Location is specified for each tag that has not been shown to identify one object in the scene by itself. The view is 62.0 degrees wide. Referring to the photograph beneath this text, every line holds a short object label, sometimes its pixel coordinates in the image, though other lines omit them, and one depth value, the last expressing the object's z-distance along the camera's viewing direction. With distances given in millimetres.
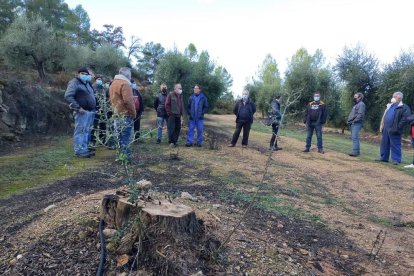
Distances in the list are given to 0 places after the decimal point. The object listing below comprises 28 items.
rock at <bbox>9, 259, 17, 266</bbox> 2879
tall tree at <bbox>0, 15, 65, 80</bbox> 21172
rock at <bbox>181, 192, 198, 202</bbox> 4574
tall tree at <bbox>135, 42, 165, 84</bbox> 50375
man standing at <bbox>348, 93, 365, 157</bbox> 10302
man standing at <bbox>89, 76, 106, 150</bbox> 9461
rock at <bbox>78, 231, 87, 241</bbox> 3109
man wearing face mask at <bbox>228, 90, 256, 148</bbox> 10492
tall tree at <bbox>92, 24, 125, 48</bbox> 52375
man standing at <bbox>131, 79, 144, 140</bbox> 9319
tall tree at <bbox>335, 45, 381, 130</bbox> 20688
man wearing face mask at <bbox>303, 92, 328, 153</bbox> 10516
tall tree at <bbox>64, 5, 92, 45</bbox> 42312
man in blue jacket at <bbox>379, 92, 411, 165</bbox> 9531
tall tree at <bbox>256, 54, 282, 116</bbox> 31719
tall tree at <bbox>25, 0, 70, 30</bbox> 38788
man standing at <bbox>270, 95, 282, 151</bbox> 10173
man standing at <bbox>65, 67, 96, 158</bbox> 7383
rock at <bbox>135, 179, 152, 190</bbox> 3691
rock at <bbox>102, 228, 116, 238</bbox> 3079
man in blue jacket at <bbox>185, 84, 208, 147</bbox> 10258
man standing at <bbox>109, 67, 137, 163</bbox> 6746
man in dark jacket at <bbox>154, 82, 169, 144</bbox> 10914
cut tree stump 2879
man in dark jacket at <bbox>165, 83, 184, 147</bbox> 9680
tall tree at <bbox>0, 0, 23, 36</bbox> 32100
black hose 2662
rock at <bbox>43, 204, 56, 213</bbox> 4102
